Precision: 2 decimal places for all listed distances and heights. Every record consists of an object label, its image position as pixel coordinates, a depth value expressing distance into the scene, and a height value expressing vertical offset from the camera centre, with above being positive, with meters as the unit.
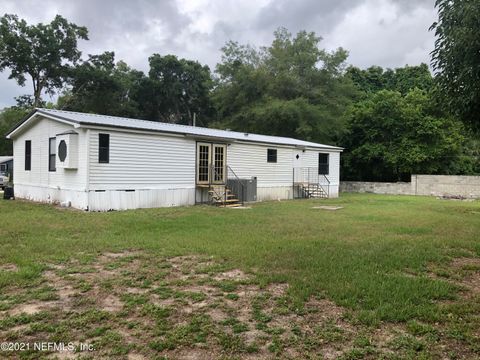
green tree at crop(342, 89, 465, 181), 23.77 +2.47
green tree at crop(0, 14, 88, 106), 28.98 +10.02
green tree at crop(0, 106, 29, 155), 30.66 +4.40
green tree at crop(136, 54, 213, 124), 36.34 +8.29
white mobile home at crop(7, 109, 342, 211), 11.34 +0.40
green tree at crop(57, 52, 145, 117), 31.30 +7.46
